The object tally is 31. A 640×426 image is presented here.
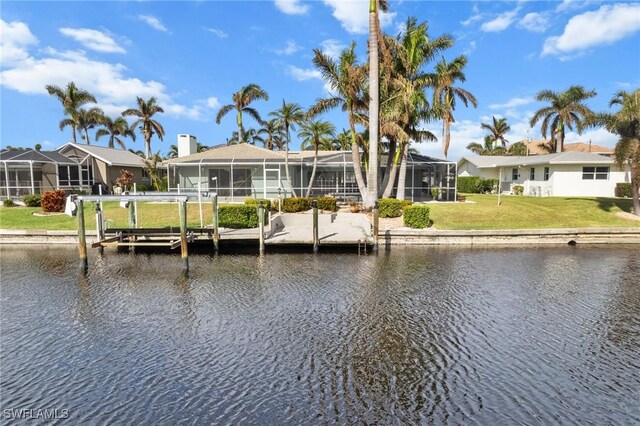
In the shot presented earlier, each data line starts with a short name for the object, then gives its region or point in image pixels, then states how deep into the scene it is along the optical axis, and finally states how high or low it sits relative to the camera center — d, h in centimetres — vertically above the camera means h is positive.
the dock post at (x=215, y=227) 1755 -165
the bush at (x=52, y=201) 2609 -51
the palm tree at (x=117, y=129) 5271 +860
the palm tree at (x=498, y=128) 6072 +896
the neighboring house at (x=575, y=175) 3409 +76
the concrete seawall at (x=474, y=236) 1950 -253
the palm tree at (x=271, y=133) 5405 +830
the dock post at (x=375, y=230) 1805 -199
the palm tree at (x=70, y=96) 4472 +1127
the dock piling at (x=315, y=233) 1783 -204
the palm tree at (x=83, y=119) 4571 +902
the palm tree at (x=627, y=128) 2177 +319
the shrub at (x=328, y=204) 2608 -105
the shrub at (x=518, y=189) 3809 -41
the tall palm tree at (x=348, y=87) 2386 +624
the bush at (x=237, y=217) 2050 -140
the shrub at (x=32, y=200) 2889 -47
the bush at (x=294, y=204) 2522 -100
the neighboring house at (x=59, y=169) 3238 +222
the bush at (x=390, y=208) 2284 -122
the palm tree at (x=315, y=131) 2862 +430
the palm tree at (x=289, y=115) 2930 +560
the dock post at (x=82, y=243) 1487 -194
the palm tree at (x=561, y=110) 4075 +790
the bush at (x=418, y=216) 2053 -155
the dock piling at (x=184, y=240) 1459 -187
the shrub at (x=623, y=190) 3244 -59
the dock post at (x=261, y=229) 1775 -181
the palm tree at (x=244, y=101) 4184 +971
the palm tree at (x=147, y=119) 4641 +873
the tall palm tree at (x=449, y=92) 3512 +913
